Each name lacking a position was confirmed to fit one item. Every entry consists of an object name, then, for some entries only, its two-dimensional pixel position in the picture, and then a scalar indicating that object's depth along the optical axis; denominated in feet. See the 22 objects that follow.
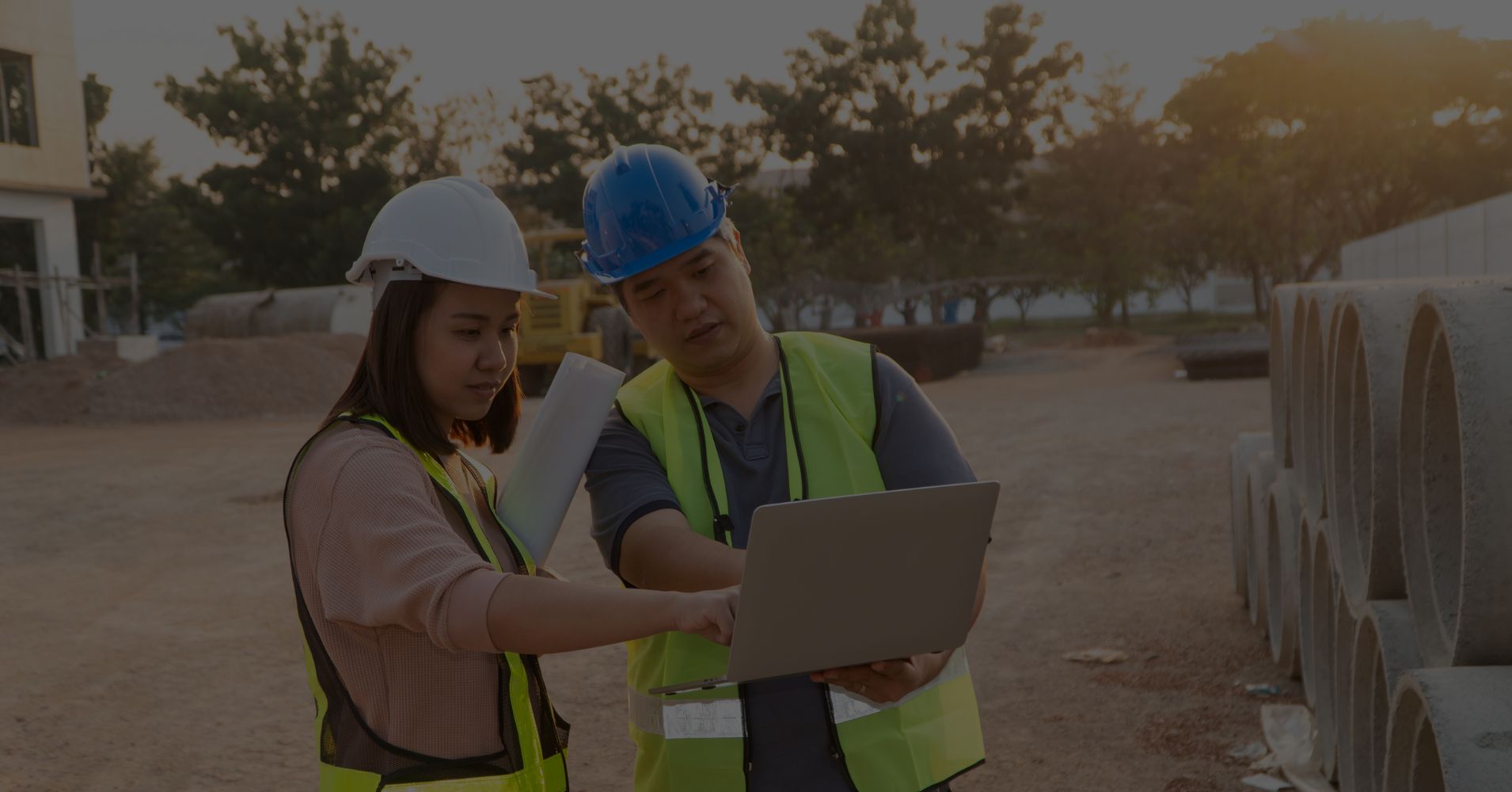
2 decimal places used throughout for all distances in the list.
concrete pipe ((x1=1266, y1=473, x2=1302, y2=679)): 15.70
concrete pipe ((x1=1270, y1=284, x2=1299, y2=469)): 16.24
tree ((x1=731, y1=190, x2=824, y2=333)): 132.16
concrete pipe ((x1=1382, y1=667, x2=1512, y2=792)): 5.70
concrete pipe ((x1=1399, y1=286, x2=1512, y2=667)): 6.17
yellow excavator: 68.85
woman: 5.41
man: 6.68
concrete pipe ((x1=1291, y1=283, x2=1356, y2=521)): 12.54
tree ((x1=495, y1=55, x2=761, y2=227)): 132.67
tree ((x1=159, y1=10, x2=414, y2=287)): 129.59
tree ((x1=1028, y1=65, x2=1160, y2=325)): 152.56
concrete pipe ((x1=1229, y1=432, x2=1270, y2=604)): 20.33
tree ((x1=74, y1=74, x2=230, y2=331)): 136.87
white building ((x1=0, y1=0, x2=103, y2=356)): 82.17
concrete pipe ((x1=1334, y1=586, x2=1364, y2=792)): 10.77
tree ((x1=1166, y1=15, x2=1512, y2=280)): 111.96
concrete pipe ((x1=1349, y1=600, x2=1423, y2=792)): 8.36
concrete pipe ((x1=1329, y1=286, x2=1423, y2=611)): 8.75
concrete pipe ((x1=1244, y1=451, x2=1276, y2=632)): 18.19
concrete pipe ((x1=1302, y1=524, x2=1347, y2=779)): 12.71
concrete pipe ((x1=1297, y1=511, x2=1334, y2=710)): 13.84
